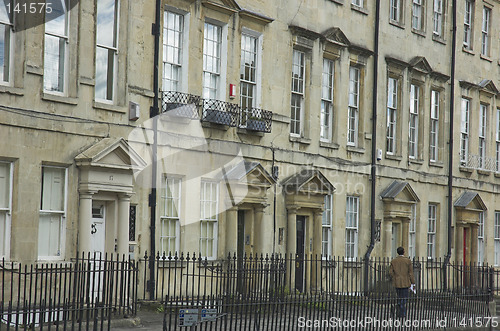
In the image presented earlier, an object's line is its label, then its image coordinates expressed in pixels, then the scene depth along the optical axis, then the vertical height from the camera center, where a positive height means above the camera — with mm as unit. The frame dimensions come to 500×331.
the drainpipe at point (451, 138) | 29797 +3337
